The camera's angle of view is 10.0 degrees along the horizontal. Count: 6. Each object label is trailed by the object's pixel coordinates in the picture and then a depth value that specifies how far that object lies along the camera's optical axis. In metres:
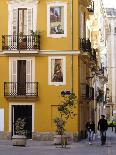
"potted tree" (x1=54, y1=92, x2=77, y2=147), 36.16
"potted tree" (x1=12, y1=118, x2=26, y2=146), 36.00
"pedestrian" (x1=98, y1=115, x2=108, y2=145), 38.78
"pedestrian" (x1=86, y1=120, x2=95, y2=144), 39.50
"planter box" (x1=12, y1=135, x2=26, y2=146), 35.97
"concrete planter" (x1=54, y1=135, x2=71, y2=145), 35.91
